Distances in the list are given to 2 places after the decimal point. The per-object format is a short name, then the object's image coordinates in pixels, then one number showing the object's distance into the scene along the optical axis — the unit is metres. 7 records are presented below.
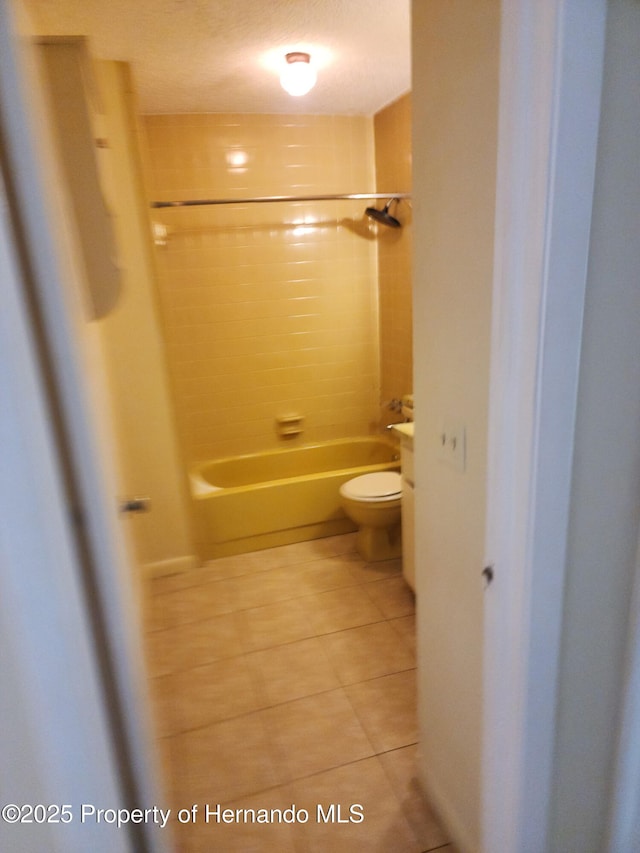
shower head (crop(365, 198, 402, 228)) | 3.17
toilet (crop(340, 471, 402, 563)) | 2.70
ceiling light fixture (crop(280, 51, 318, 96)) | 2.34
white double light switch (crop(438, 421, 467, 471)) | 1.15
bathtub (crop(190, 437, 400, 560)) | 2.99
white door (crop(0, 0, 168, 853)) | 0.62
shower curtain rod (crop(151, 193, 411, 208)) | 2.82
